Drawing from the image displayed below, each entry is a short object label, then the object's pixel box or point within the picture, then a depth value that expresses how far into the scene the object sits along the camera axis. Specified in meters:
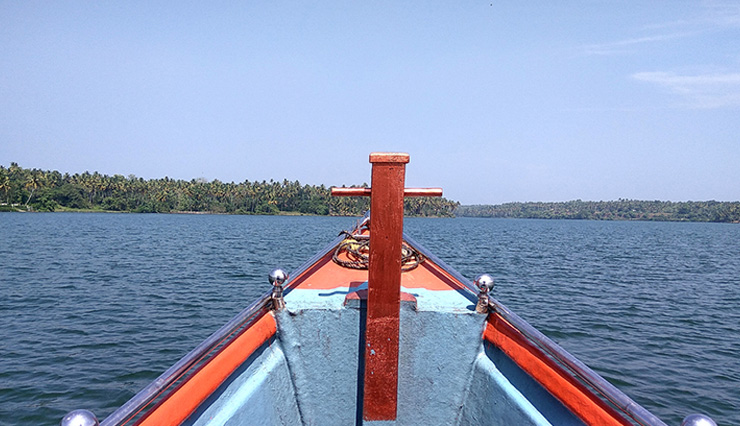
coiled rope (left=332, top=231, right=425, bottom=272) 4.04
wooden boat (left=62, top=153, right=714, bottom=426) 2.23
